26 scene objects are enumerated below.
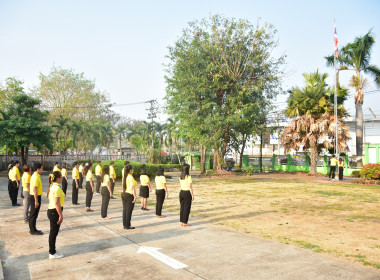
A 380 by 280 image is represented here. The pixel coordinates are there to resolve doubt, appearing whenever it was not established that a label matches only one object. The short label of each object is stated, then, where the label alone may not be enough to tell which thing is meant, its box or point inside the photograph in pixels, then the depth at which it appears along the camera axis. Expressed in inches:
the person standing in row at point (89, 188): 444.5
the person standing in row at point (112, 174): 571.7
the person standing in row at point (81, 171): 639.8
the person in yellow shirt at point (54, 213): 243.3
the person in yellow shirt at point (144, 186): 438.6
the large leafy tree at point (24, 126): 1146.7
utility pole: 2128.4
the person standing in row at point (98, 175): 584.4
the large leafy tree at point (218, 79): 1075.5
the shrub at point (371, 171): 848.3
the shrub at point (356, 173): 1024.2
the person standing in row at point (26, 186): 362.9
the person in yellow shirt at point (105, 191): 386.9
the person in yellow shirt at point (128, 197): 334.0
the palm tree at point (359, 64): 1104.2
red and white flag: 960.9
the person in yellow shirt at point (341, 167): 924.6
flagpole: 920.2
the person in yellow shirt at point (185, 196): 349.4
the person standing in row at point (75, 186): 498.9
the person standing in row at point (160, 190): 400.8
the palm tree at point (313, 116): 1080.2
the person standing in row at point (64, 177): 537.8
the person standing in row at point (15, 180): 487.8
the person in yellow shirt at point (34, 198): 315.9
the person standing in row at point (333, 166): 941.2
